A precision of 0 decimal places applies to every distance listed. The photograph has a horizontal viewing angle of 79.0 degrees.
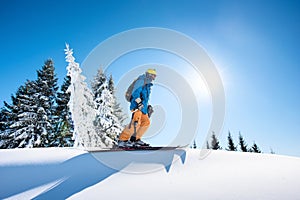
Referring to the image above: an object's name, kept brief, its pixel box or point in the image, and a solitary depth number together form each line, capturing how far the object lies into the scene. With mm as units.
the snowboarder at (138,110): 5590
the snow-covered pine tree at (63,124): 16531
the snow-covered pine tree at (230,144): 30647
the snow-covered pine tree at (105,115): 15172
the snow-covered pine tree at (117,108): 19141
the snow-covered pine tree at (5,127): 14852
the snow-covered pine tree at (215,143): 31194
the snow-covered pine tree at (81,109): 12578
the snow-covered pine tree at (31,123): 13980
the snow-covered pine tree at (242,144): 30416
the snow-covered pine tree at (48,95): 15508
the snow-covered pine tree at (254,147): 28823
